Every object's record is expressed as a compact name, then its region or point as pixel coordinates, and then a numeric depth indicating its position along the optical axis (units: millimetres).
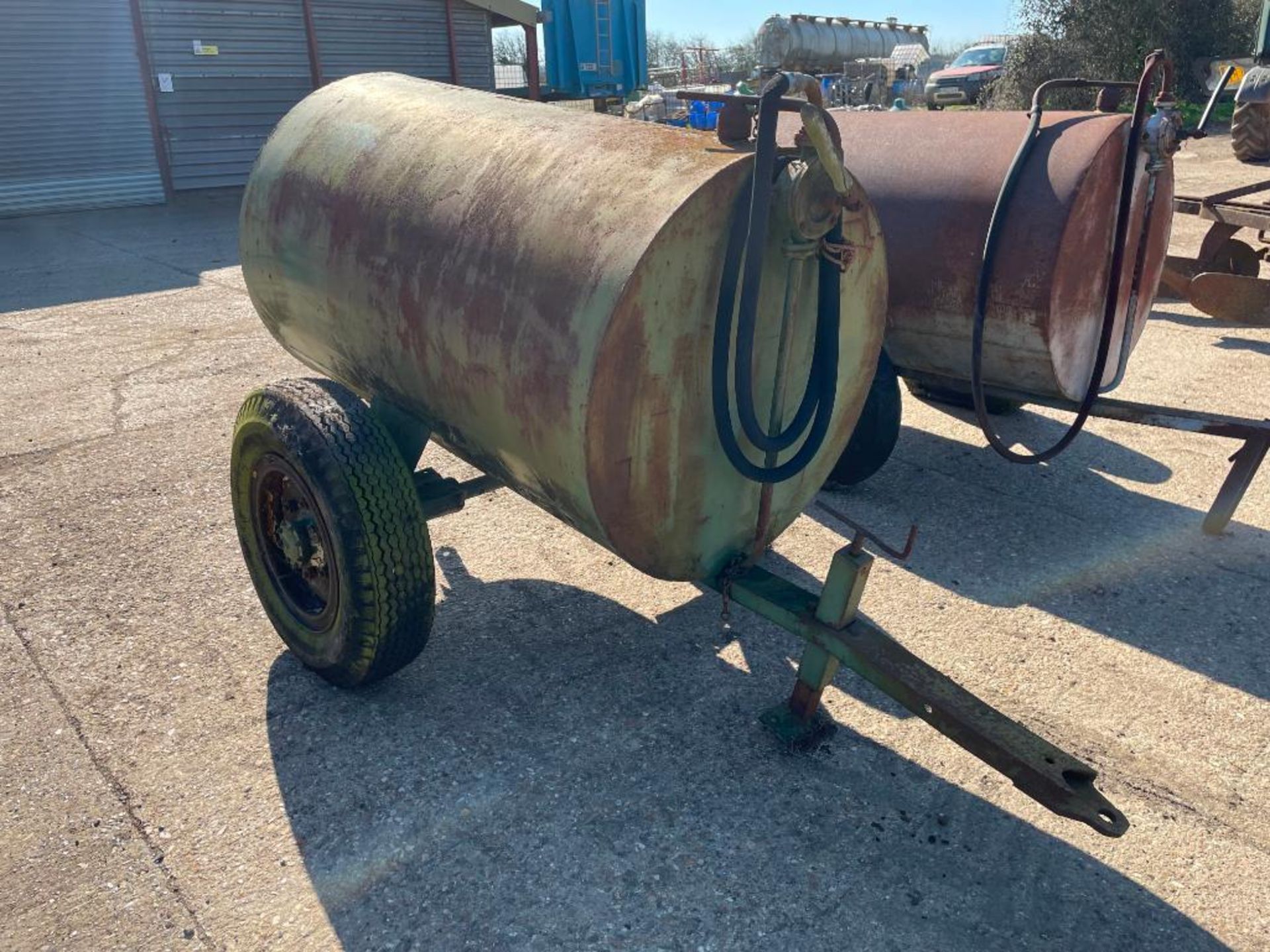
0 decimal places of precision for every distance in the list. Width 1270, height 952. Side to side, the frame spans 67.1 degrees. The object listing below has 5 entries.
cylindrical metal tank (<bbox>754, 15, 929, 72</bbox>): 32344
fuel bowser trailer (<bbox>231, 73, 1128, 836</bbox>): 2348
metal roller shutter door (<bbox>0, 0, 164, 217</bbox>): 13930
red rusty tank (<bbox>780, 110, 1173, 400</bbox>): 3812
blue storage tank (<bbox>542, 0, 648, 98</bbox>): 22859
